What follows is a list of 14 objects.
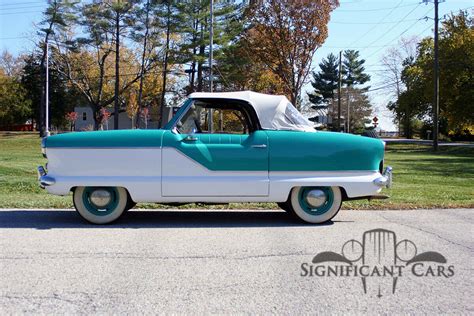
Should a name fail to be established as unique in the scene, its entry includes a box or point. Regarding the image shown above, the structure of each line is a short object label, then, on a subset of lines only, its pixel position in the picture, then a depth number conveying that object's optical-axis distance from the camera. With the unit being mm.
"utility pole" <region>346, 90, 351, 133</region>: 87294
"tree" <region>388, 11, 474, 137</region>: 38531
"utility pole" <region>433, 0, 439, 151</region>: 36469
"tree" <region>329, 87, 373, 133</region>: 95688
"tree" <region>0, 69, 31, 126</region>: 74812
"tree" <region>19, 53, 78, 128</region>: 77438
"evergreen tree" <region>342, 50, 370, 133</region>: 100750
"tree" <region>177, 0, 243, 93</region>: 47031
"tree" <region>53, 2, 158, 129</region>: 52500
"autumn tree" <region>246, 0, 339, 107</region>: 39344
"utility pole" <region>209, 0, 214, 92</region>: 31516
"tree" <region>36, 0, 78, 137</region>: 53500
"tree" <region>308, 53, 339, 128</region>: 97312
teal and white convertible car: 7191
